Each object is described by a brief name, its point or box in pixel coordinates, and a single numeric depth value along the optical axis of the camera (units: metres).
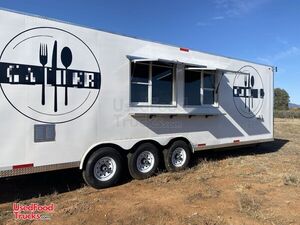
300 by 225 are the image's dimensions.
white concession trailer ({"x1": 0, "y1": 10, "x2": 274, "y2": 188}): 3.87
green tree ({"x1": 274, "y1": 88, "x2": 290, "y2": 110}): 74.35
